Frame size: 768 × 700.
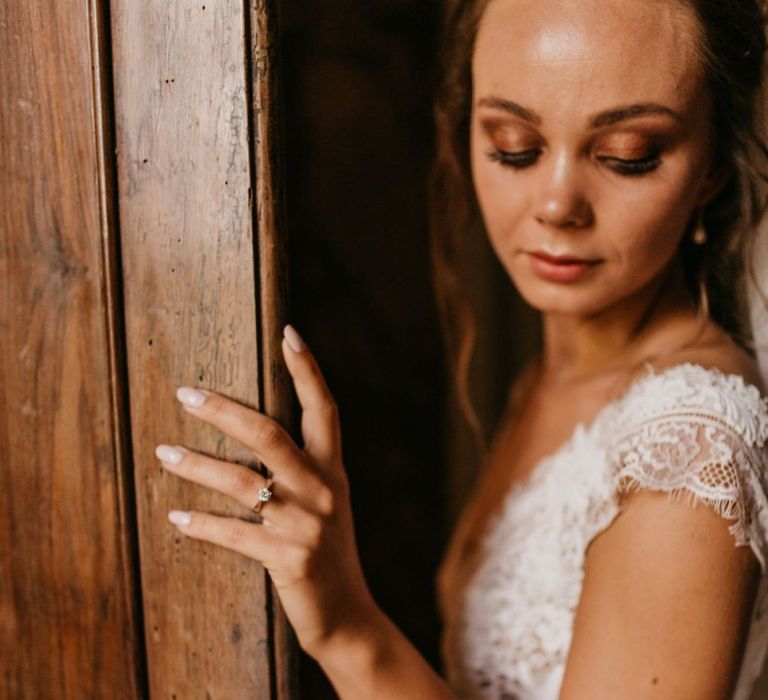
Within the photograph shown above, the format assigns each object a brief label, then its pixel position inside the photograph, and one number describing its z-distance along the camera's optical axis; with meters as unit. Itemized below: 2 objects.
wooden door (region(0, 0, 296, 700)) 0.86
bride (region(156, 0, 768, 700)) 0.88
